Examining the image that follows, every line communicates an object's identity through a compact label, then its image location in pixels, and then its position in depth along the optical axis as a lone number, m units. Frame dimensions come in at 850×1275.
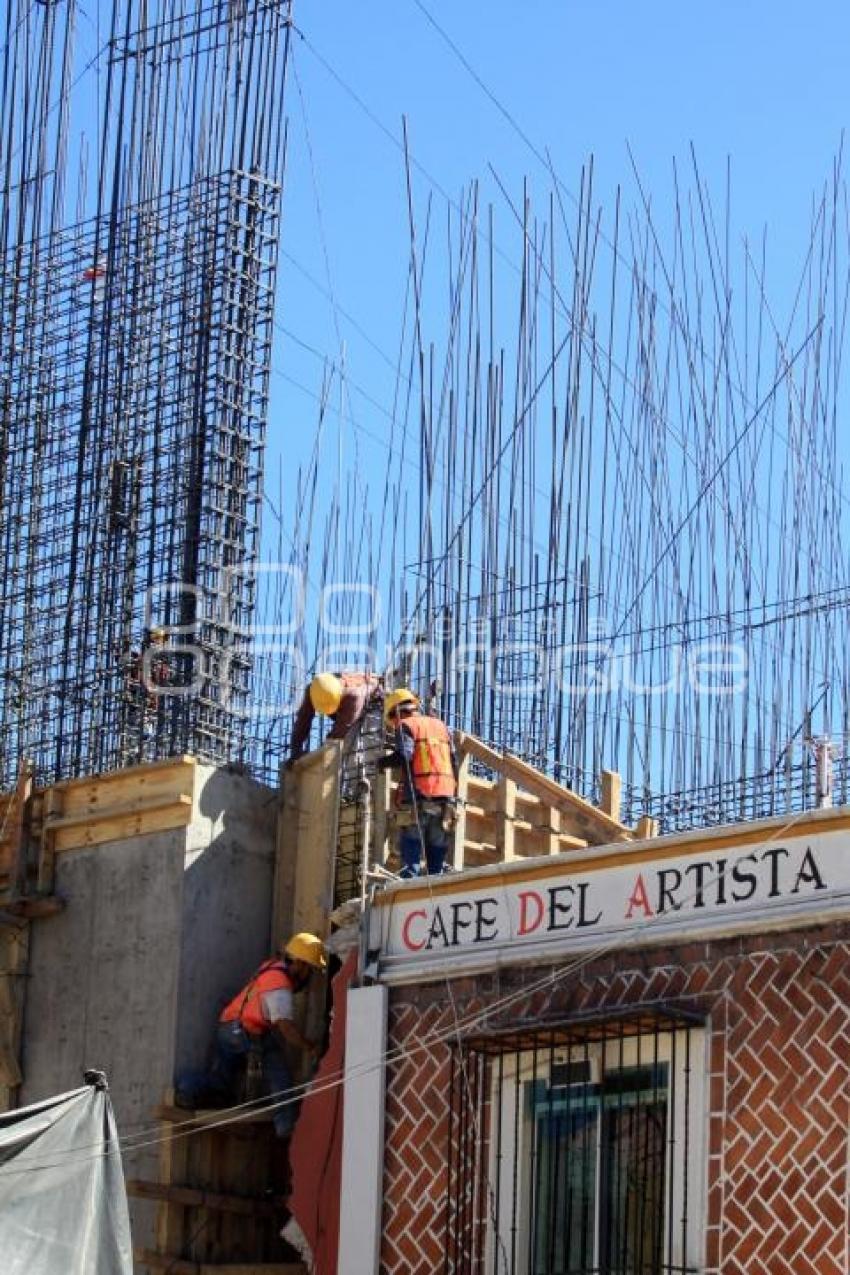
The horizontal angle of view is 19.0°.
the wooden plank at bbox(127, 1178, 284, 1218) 19.23
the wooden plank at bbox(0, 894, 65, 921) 21.00
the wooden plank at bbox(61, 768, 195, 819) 20.48
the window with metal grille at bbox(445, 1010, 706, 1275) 16.59
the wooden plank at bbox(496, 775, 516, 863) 21.19
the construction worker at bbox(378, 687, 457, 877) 20.31
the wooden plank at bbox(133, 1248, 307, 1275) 19.27
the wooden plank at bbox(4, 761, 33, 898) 21.19
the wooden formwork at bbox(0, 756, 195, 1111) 20.58
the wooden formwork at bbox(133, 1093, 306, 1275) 19.32
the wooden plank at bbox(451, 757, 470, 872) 20.59
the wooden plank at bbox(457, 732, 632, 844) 21.34
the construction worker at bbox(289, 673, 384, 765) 21.48
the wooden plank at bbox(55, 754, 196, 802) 20.48
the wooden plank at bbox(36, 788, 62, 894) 21.20
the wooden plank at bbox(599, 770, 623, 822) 22.20
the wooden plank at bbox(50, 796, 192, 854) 20.44
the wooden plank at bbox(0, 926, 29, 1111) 20.81
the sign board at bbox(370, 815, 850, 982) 16.50
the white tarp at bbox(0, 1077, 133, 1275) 15.57
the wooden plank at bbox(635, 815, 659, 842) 21.56
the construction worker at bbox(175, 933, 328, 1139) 19.31
